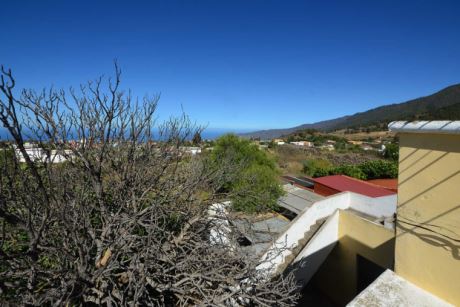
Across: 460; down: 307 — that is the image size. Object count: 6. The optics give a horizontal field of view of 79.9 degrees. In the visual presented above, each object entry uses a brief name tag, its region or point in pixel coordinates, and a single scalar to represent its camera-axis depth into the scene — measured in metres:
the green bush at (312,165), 32.31
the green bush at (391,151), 35.60
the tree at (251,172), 10.81
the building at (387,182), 18.21
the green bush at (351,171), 22.42
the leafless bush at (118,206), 3.85
